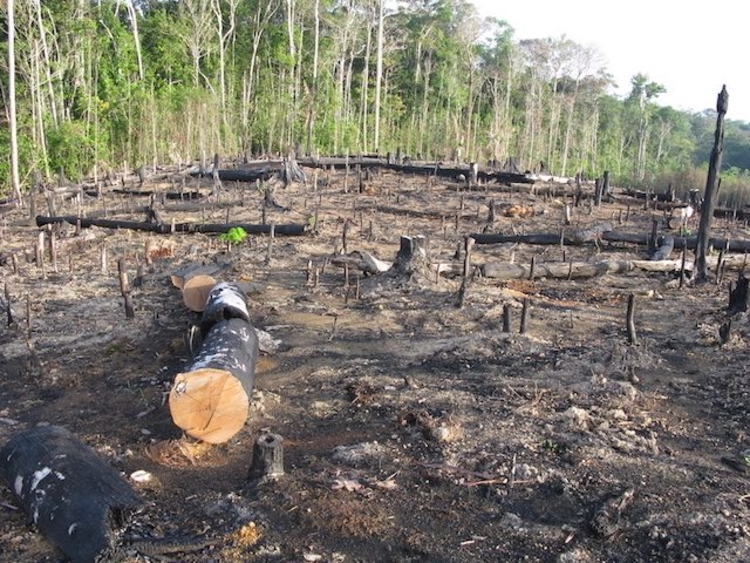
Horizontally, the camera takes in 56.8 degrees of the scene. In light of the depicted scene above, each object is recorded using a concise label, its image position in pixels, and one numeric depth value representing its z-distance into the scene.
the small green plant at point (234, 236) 11.04
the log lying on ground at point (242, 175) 18.53
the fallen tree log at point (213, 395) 4.43
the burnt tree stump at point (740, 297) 7.05
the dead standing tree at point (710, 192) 8.18
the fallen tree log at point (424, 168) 19.92
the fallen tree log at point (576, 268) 9.39
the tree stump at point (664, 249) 10.57
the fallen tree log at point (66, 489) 3.33
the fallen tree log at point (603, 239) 11.40
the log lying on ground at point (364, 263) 8.87
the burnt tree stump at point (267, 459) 3.94
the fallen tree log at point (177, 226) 11.71
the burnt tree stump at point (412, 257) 8.34
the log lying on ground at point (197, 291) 7.16
